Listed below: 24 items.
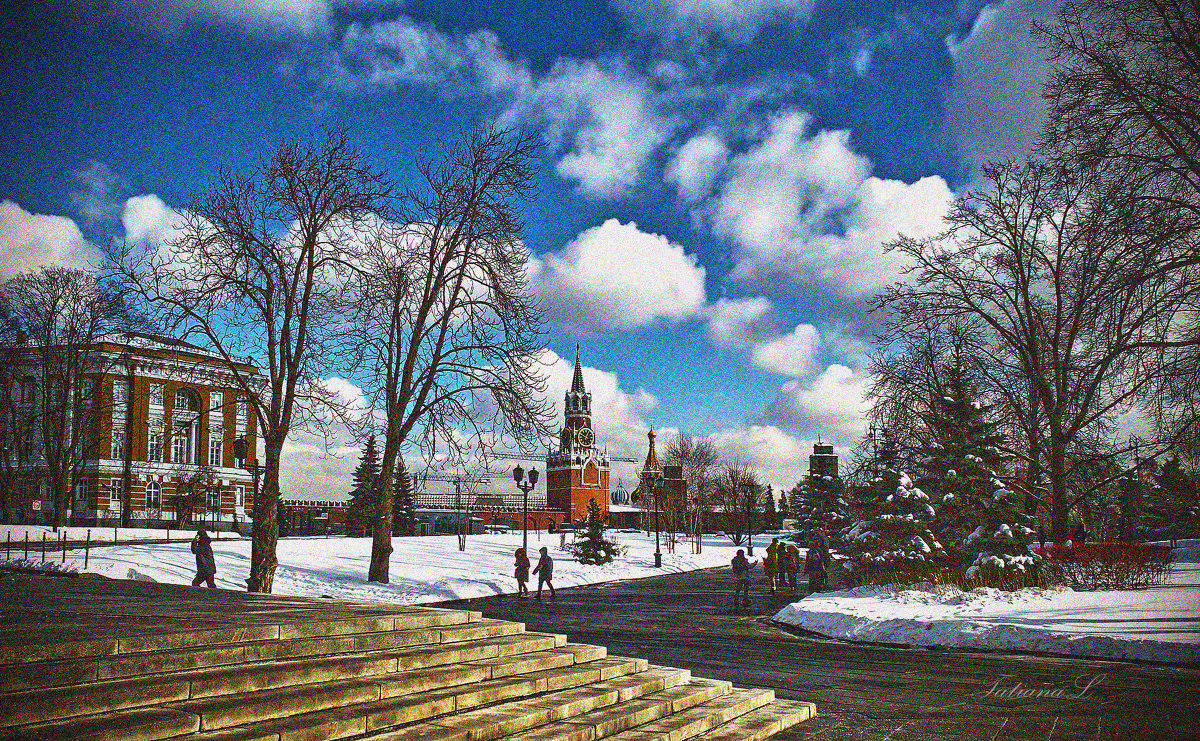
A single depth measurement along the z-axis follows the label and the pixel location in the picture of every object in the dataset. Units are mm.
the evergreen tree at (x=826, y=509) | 44584
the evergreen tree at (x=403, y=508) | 59000
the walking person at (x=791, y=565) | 30203
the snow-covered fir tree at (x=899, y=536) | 22891
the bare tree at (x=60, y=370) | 24703
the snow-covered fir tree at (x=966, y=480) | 22516
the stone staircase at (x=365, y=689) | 4758
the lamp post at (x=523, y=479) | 35312
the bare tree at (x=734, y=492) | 99125
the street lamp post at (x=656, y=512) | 43025
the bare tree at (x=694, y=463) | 99750
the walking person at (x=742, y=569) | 23219
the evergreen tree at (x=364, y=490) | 59956
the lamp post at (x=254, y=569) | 19125
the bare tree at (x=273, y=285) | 19062
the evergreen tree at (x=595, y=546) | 39531
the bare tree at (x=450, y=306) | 21984
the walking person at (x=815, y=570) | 27141
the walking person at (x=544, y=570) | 25547
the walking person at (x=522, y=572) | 25891
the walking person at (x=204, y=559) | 19500
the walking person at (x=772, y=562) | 30133
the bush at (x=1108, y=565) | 18797
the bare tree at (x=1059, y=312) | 14289
